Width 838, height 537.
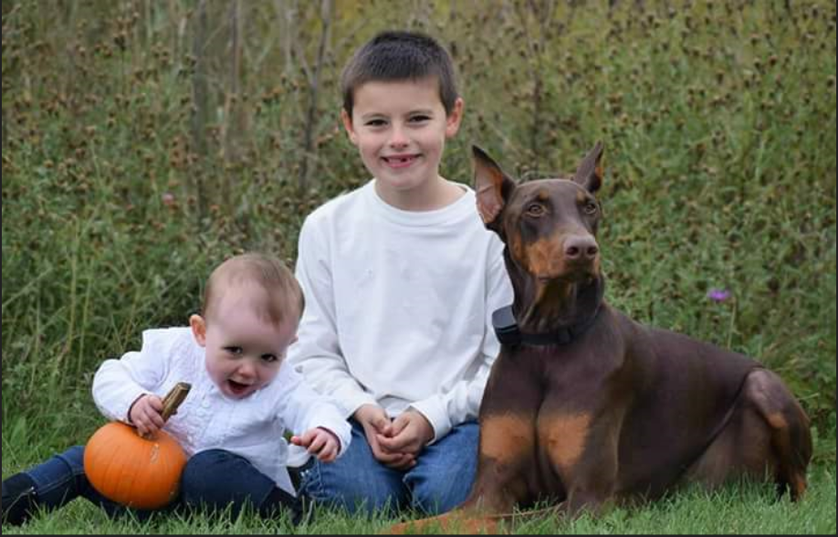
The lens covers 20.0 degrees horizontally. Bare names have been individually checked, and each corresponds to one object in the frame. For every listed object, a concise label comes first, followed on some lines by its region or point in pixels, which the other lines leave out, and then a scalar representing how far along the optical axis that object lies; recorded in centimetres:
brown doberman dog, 725
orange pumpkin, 729
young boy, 812
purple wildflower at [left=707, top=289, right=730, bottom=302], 1049
